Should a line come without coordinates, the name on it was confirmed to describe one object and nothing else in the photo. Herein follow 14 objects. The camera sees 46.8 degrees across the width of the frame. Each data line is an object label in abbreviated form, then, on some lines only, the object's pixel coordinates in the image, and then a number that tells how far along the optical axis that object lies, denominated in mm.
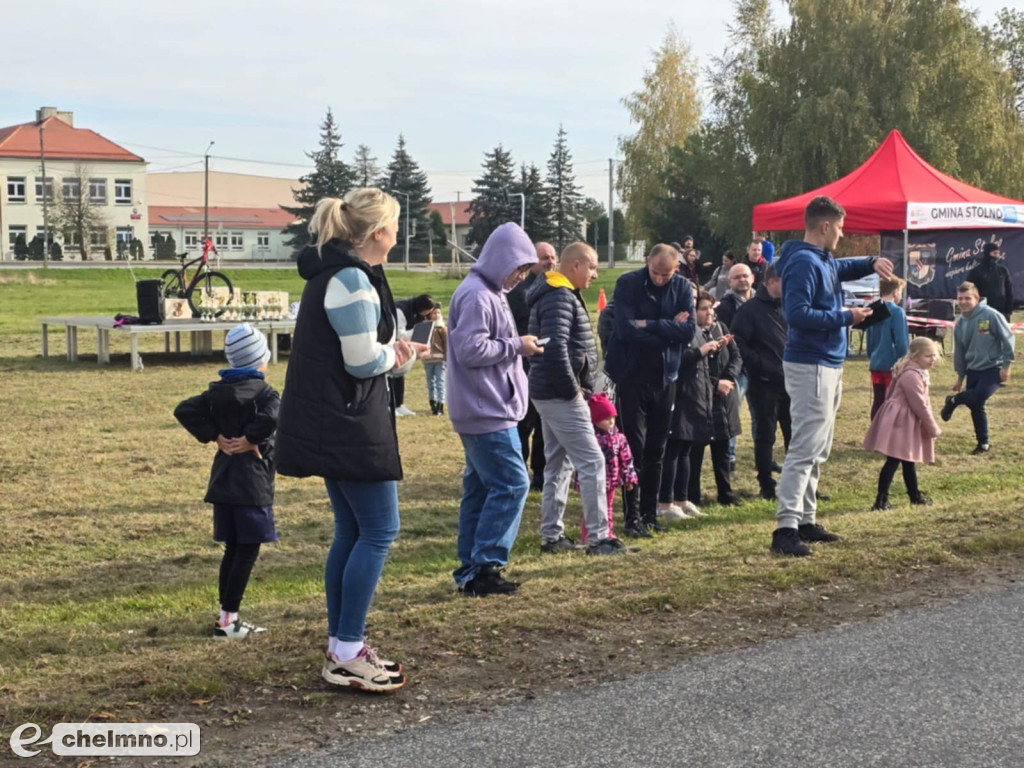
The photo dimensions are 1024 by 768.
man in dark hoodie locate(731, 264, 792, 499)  9383
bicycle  21797
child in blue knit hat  5652
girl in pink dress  8797
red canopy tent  18719
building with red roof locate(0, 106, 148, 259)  93062
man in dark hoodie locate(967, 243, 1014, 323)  19000
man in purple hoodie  5934
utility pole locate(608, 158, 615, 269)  71638
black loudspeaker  20422
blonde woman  4309
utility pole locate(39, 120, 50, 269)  81125
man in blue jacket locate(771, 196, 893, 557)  6789
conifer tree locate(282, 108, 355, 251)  89625
